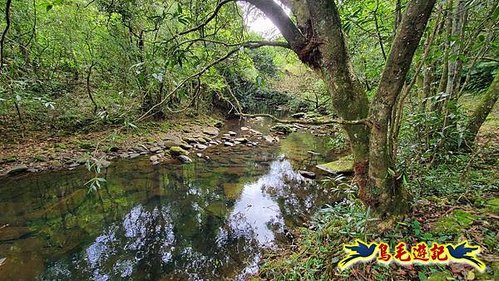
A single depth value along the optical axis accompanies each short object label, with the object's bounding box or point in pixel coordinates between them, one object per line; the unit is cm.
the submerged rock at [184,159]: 819
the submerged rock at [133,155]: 826
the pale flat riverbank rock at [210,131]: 1221
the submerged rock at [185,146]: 966
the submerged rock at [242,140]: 1105
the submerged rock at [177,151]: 868
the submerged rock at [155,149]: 892
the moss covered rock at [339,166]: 662
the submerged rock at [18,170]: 628
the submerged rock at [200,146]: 989
